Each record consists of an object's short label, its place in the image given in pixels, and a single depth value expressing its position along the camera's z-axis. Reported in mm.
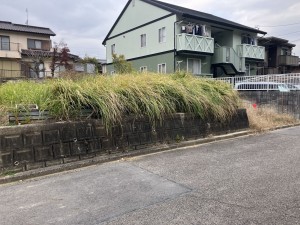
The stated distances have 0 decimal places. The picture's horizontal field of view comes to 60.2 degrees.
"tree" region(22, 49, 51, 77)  26250
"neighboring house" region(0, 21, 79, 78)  26656
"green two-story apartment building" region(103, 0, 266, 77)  19266
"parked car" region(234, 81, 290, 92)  10792
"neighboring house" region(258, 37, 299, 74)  29734
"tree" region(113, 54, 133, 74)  19819
